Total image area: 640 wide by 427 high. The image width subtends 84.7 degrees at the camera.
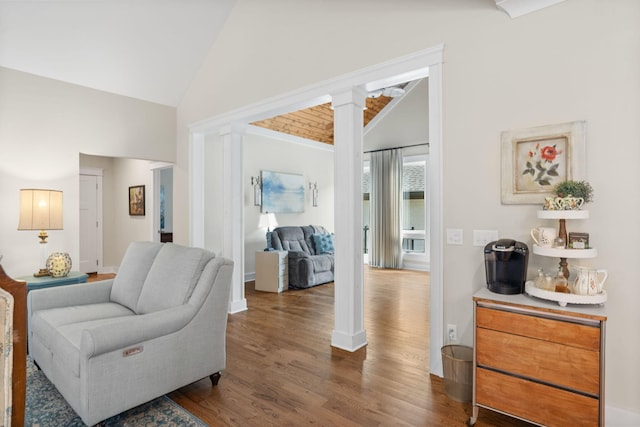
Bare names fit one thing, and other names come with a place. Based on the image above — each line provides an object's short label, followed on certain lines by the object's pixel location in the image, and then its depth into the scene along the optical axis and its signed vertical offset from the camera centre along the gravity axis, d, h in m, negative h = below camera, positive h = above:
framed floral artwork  2.11 +0.32
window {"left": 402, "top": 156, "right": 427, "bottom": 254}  7.58 +0.11
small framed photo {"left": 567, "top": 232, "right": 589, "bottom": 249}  1.92 -0.17
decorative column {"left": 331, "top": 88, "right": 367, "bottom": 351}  3.16 -0.07
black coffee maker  2.10 -0.33
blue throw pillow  6.39 -0.59
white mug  2.02 -0.15
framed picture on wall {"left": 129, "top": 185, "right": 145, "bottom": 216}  6.75 +0.24
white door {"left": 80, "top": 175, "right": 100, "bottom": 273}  6.75 -0.23
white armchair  1.93 -0.75
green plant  1.97 +0.11
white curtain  7.50 +0.07
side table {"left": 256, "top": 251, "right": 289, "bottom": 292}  5.45 -0.94
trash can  2.30 -1.10
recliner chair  5.64 -0.75
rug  2.08 -1.24
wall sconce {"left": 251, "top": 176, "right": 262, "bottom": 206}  6.40 +0.40
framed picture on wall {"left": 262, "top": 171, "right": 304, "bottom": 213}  6.56 +0.38
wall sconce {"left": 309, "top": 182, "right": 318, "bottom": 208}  7.61 +0.42
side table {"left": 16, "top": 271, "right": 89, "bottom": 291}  3.35 -0.67
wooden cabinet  1.73 -0.79
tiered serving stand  1.80 -0.24
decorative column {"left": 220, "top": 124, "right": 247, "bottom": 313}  4.39 +0.09
